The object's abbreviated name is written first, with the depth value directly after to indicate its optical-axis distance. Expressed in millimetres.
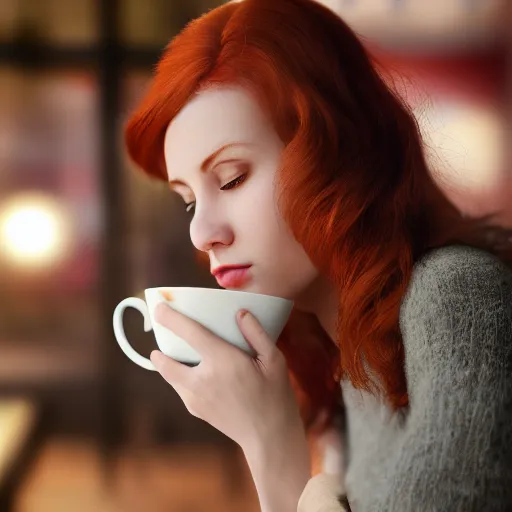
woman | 521
